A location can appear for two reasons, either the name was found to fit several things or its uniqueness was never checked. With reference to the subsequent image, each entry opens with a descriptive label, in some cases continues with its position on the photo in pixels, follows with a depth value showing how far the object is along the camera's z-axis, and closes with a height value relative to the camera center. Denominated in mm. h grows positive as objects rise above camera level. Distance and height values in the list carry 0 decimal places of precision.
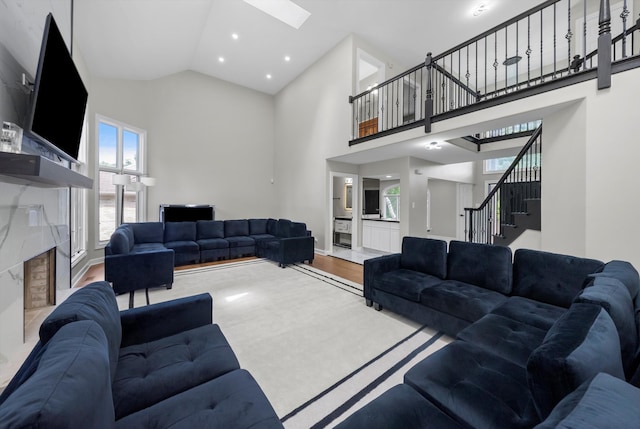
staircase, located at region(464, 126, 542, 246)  3852 +176
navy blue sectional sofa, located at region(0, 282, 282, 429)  604 -751
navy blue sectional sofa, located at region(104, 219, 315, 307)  3541 -643
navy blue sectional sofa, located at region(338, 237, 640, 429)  810 -737
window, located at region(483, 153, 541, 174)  7992 +1588
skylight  4992 +4141
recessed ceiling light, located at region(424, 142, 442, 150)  4942 +1376
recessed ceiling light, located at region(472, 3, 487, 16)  4926 +4087
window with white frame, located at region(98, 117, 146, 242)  5355 +920
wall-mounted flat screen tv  1990 +1046
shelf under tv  1452 +277
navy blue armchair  3455 -774
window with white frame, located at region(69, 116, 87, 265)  3987 -69
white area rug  1720 -1204
